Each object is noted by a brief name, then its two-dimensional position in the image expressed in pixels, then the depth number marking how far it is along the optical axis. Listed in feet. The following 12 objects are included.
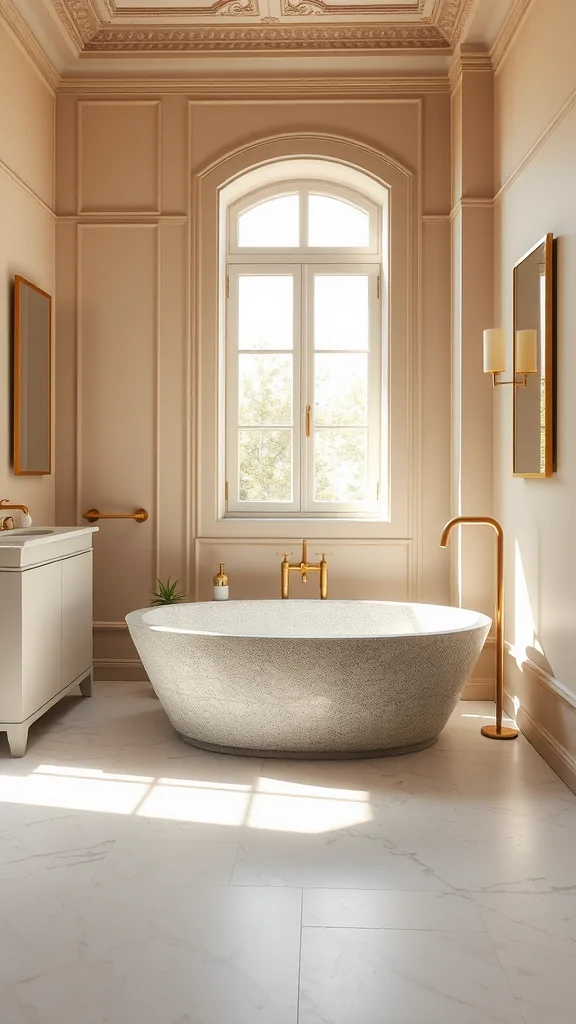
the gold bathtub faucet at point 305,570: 12.28
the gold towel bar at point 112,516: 12.69
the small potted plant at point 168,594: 12.18
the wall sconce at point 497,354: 9.92
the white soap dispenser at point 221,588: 12.22
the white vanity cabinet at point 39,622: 9.11
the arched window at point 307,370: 13.23
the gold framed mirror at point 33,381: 11.33
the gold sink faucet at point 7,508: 10.47
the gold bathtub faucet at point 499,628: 10.12
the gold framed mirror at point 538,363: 9.02
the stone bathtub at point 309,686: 8.69
